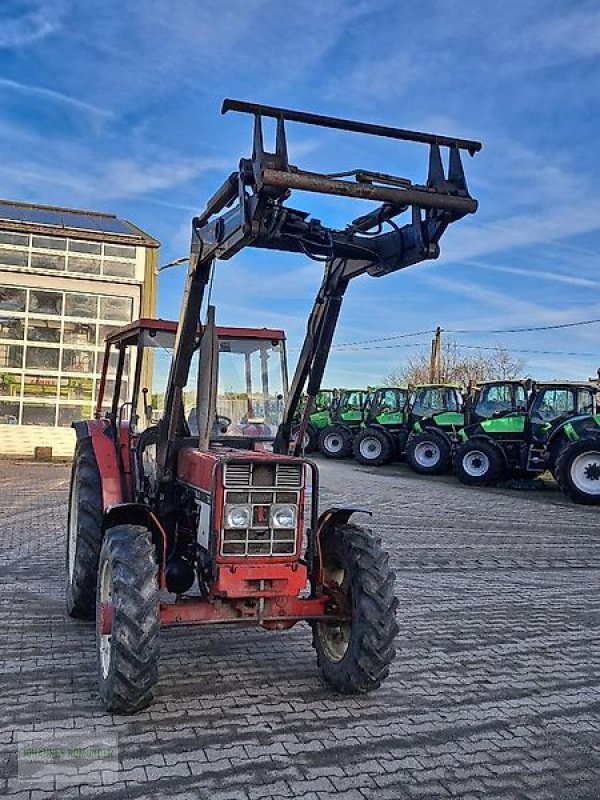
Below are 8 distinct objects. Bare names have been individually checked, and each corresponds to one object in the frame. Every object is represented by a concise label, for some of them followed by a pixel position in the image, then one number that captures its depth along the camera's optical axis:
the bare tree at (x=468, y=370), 49.47
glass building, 18.67
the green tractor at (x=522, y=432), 16.29
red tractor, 4.10
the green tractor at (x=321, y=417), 25.60
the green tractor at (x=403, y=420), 19.88
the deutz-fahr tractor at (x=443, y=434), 18.52
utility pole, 38.62
